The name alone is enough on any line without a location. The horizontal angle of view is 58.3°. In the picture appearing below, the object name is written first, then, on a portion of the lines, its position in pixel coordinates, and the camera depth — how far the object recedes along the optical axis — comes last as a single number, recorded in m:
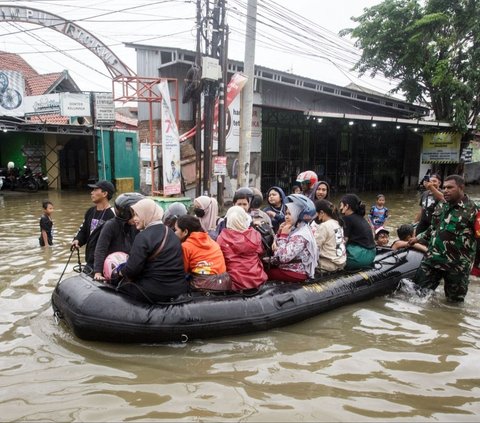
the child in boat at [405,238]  6.95
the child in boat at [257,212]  5.78
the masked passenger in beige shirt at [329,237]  5.22
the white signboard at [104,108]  17.06
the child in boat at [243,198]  5.73
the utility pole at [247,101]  10.08
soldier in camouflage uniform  5.09
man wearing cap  5.00
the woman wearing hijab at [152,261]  3.94
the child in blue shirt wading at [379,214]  8.98
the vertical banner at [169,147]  10.81
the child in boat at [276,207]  6.29
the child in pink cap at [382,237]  7.96
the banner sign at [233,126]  13.47
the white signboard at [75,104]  16.92
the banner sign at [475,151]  24.40
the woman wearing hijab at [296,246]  4.77
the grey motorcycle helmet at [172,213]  4.99
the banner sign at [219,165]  10.98
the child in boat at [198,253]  4.42
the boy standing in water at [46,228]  8.11
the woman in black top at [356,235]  5.53
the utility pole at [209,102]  10.29
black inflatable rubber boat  4.01
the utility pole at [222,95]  10.52
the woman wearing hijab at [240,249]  4.61
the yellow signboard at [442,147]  20.64
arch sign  16.09
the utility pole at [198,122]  10.34
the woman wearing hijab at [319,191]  6.42
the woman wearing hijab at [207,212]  5.31
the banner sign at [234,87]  11.04
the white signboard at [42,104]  17.11
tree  17.94
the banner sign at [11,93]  16.86
